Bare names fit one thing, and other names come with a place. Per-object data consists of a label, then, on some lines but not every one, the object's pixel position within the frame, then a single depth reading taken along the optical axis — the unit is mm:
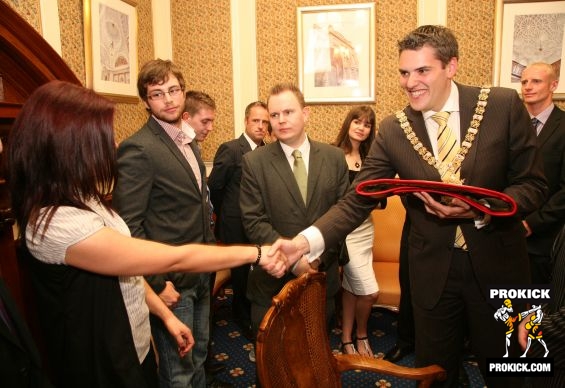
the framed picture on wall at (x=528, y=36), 3951
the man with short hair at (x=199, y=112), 3250
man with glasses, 1896
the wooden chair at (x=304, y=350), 1233
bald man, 2992
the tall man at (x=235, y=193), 3430
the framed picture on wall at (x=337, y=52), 4305
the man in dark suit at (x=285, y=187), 2166
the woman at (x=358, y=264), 3018
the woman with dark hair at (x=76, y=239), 1187
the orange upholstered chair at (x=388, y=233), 3758
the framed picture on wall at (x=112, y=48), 3236
